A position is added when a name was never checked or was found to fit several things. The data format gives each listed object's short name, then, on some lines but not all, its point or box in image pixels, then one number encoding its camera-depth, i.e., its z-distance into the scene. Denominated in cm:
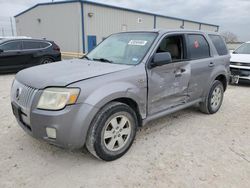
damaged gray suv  246
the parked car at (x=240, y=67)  753
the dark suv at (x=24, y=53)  903
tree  4054
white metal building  1570
